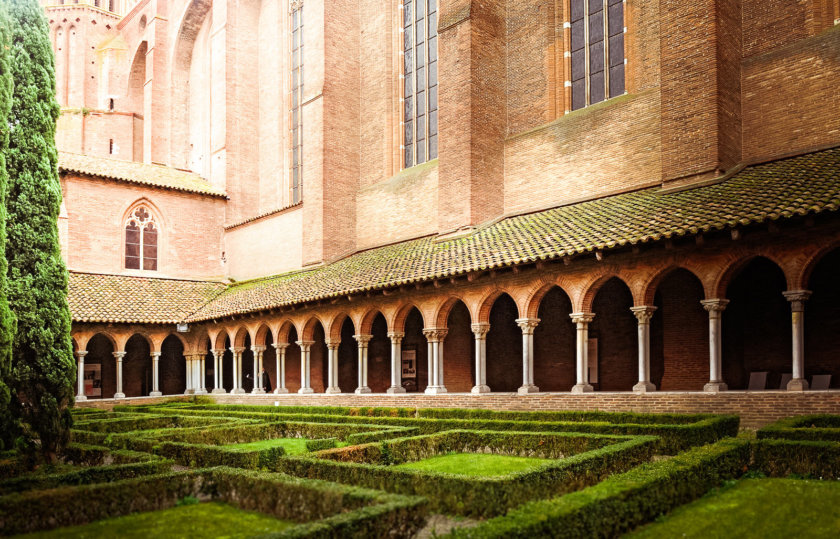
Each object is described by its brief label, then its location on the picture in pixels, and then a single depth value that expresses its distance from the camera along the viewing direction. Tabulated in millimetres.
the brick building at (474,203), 15273
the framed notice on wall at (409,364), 23734
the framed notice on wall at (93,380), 28531
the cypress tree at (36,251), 11203
